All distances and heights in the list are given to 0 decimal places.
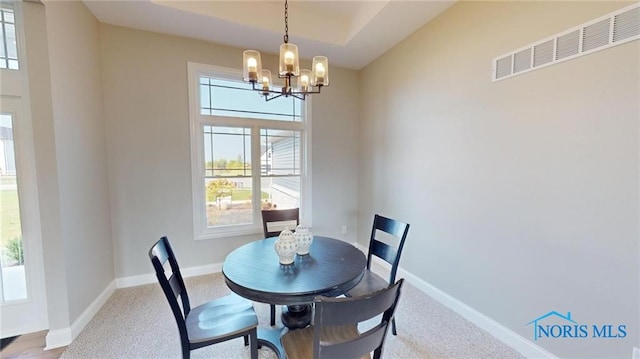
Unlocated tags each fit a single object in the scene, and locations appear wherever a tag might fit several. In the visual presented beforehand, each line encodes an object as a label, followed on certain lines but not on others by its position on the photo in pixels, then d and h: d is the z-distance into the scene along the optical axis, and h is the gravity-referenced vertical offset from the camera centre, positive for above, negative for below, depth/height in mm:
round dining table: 1365 -697
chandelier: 1727 +663
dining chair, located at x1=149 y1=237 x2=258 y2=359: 1318 -983
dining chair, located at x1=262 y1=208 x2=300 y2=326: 2539 -581
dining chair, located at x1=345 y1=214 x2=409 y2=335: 1984 -796
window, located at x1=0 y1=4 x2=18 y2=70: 1814 +865
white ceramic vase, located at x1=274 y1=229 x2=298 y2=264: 1641 -570
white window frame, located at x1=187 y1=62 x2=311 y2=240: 2998 +318
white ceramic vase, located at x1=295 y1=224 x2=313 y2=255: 1813 -573
